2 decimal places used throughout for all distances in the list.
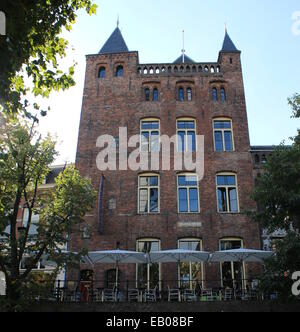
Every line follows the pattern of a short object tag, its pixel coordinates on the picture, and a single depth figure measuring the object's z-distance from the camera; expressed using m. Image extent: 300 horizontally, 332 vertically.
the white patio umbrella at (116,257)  16.03
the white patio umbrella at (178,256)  16.06
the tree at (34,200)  13.35
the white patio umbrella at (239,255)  16.06
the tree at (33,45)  6.85
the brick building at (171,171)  19.20
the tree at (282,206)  11.77
